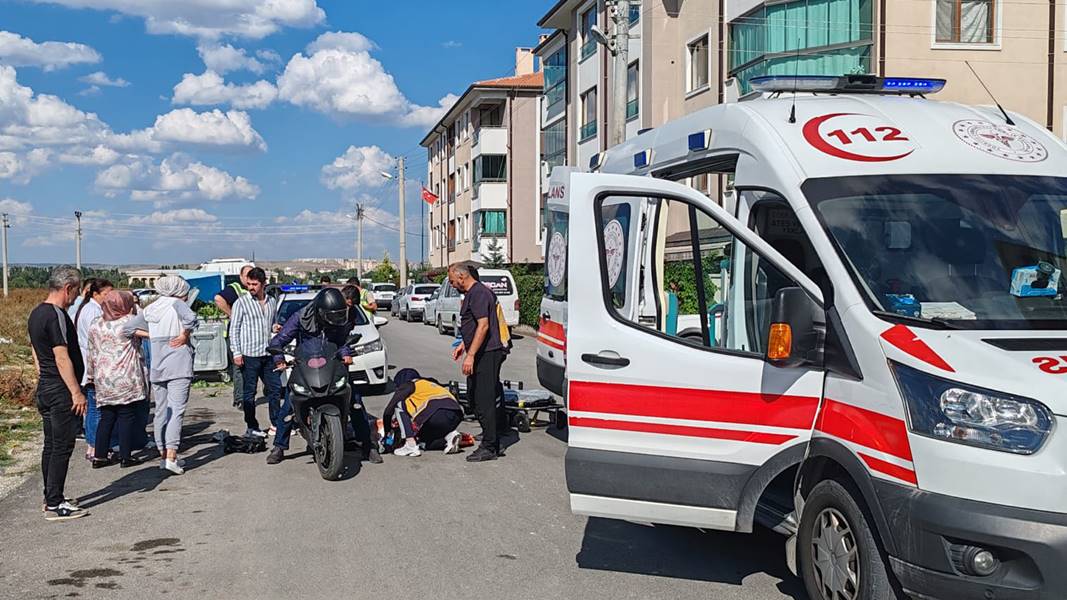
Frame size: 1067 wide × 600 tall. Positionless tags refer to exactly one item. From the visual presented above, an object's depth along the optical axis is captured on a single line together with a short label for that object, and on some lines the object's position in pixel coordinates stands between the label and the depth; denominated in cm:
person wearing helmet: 890
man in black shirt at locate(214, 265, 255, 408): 1155
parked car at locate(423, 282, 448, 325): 3394
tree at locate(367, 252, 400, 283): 7700
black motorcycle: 858
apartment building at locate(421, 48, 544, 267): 5288
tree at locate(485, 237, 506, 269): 4431
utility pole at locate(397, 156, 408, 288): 5623
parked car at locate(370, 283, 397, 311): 5482
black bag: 999
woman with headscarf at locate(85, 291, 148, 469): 855
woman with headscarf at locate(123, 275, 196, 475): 877
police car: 1463
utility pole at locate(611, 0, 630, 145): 2005
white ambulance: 394
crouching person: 960
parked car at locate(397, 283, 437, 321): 3941
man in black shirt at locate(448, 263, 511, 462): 905
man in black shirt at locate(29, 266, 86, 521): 709
